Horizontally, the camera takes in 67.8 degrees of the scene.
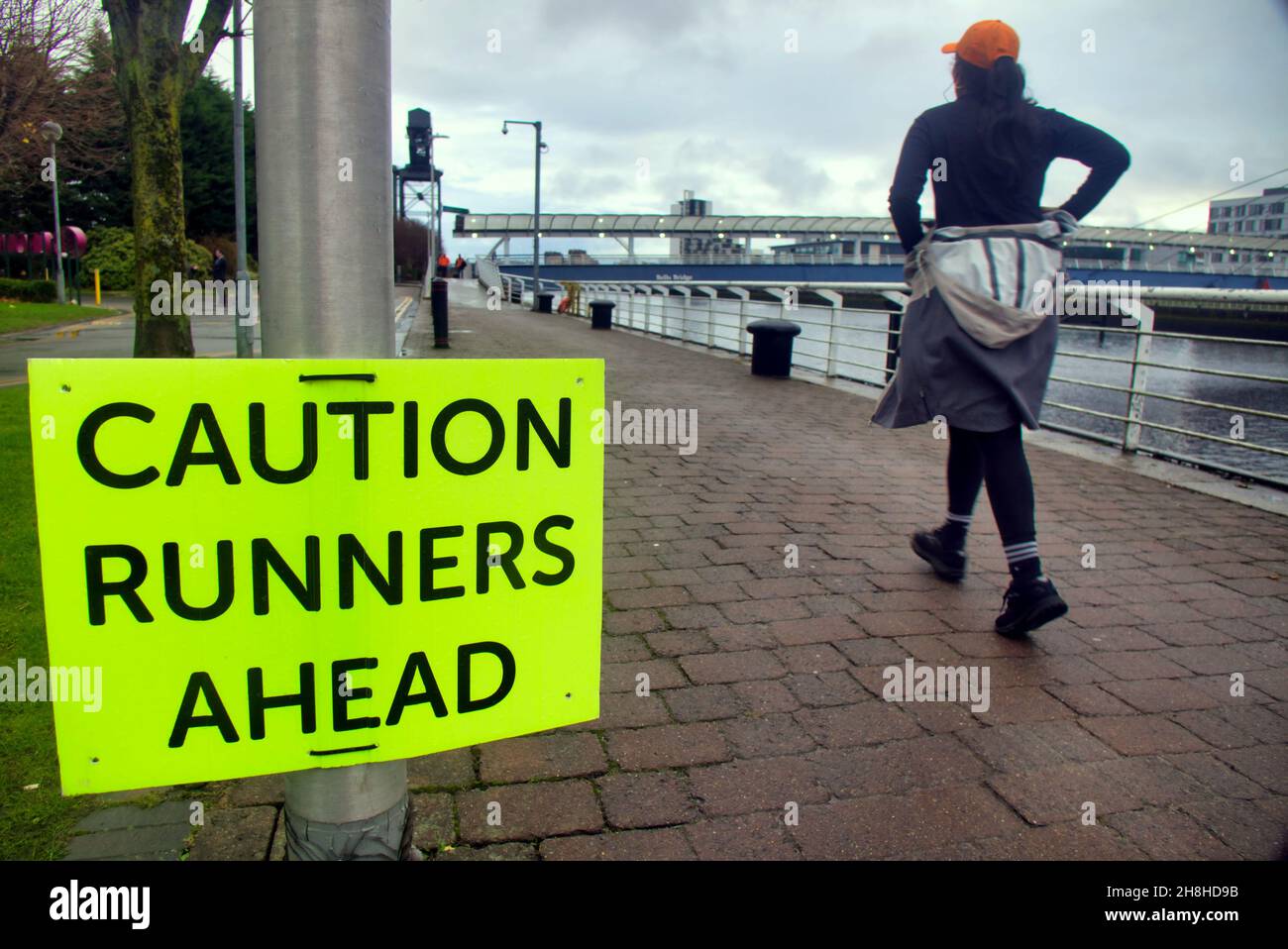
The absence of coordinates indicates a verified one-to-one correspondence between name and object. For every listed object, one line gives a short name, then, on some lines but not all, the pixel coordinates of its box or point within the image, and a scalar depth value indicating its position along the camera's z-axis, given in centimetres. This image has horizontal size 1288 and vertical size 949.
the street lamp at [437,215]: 5078
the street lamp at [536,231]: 3871
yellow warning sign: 132
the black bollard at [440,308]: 1648
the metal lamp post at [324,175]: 140
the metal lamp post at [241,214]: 1234
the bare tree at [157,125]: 1096
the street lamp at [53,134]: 2017
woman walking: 341
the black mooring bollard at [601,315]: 2465
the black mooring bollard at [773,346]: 1272
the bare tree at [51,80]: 1630
